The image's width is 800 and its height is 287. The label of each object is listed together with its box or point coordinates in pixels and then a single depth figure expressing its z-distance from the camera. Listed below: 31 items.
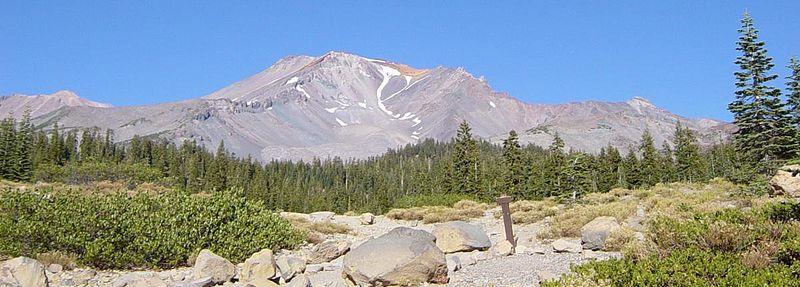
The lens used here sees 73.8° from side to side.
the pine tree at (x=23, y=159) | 66.88
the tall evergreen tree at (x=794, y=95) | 26.44
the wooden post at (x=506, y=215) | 13.48
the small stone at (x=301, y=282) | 9.68
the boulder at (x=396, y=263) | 9.84
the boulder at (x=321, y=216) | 27.30
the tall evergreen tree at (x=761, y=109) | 26.30
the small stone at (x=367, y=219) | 25.98
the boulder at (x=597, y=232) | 11.95
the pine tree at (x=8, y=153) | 65.81
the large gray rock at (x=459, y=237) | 13.09
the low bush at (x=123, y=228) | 13.24
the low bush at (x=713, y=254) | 6.39
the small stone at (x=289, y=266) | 11.35
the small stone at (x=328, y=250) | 13.85
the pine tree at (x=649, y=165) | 72.50
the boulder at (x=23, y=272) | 9.60
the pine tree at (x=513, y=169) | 63.00
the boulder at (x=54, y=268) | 12.16
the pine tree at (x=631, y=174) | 73.56
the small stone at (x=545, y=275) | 8.49
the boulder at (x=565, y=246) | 12.44
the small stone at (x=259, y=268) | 10.95
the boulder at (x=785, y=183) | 18.34
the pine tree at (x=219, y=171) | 85.38
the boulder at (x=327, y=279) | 10.09
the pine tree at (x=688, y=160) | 71.19
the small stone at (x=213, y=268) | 11.23
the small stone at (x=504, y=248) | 12.46
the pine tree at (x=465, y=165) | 59.47
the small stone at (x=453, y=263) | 10.89
